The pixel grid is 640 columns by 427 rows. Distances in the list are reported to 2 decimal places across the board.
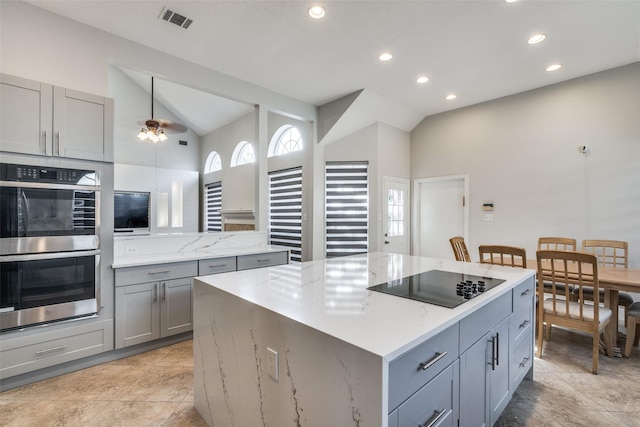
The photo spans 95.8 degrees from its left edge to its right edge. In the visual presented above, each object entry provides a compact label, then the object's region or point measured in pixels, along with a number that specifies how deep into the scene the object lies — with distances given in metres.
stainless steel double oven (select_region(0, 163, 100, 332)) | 2.13
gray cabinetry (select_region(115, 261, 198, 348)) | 2.61
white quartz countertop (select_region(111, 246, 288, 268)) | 2.72
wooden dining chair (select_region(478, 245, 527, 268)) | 2.66
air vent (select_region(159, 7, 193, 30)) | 2.56
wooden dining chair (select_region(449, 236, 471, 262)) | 3.16
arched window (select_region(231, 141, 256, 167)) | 5.96
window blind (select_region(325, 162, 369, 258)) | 5.03
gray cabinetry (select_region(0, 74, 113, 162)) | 2.15
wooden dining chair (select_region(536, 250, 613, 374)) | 2.40
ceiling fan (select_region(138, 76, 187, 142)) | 3.79
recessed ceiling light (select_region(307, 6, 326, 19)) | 2.52
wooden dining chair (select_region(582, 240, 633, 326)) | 3.44
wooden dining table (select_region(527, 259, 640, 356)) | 2.48
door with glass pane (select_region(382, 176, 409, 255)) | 5.09
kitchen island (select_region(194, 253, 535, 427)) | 0.94
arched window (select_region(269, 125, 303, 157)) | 5.40
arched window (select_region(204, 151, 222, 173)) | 6.24
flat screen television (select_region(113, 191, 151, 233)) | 4.03
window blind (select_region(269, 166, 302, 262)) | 5.25
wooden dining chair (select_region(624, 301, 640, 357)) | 2.60
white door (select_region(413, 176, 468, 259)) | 5.12
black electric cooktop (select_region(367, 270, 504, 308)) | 1.40
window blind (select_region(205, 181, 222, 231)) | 5.88
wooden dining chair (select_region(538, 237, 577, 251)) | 3.74
